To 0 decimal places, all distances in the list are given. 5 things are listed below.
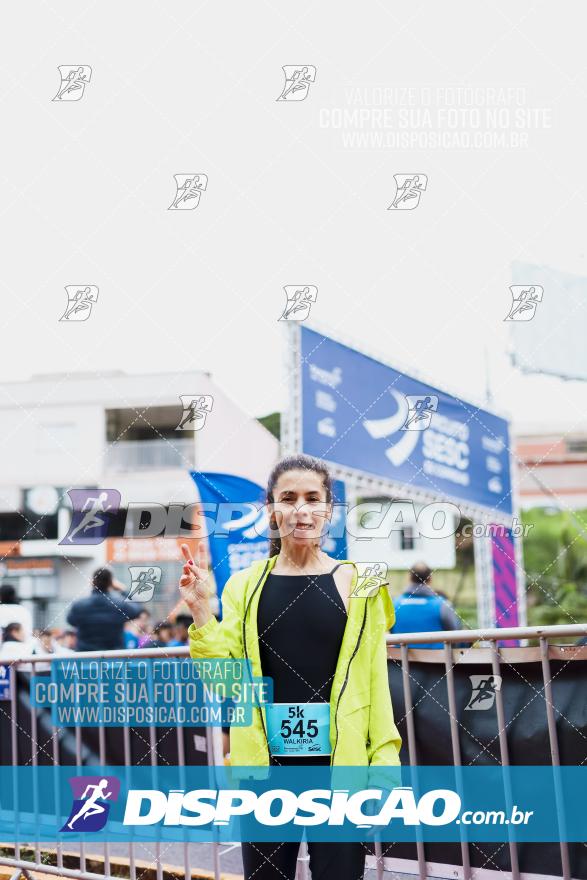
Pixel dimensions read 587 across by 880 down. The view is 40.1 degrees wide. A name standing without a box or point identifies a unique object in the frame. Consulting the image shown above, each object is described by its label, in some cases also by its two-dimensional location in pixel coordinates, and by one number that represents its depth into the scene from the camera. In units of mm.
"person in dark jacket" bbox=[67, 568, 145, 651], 6309
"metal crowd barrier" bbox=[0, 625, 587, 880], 2734
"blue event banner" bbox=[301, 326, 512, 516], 6094
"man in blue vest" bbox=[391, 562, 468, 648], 5605
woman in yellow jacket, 2199
